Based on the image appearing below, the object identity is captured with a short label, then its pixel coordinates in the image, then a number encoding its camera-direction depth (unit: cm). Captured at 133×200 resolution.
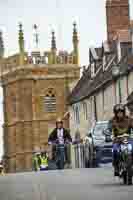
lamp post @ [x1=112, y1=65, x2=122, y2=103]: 5327
